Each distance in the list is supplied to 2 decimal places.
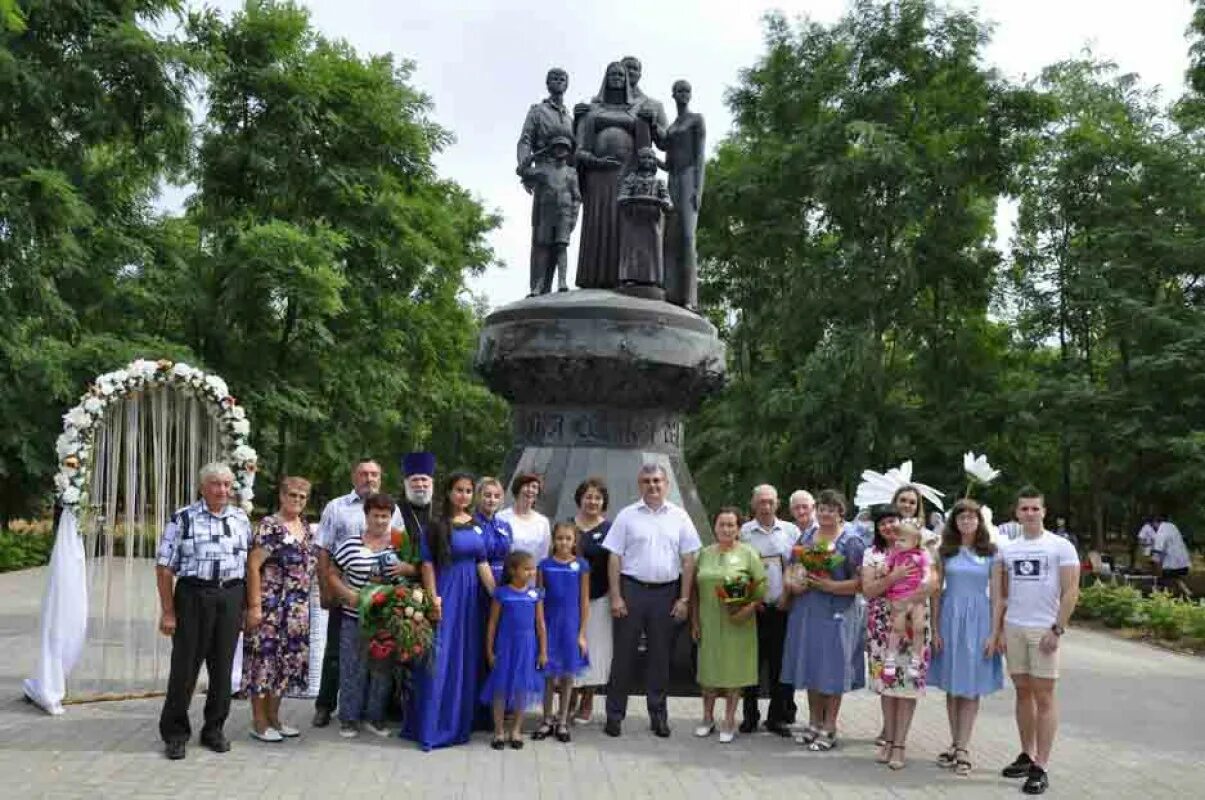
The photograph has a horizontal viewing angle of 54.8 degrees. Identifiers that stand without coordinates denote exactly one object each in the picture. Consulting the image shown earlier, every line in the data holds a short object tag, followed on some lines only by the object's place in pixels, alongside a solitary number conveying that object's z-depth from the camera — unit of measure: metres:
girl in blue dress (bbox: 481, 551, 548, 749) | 6.86
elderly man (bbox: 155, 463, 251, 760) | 6.55
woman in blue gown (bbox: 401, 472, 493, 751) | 6.83
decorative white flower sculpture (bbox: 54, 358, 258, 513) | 8.02
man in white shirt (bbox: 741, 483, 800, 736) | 7.59
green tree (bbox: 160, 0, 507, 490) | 21.84
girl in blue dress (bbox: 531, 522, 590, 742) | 7.15
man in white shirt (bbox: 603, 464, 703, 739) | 7.37
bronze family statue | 10.16
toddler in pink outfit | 6.60
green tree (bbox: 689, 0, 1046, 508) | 25.25
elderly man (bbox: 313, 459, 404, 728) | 7.15
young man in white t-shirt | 6.32
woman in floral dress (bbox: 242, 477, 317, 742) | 6.80
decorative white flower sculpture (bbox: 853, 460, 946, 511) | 7.27
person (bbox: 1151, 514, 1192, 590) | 18.73
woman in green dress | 7.25
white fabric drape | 7.80
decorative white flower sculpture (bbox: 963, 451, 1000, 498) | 7.38
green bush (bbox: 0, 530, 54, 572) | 21.51
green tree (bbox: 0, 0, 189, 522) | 16.56
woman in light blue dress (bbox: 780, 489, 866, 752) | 7.09
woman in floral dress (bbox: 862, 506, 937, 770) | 6.59
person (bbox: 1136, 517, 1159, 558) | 19.73
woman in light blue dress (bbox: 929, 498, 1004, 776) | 6.65
